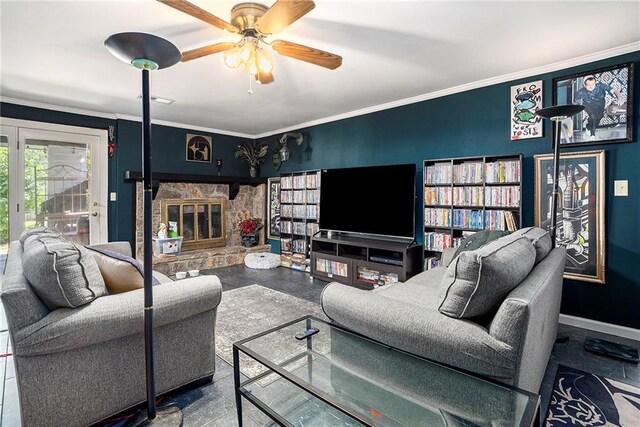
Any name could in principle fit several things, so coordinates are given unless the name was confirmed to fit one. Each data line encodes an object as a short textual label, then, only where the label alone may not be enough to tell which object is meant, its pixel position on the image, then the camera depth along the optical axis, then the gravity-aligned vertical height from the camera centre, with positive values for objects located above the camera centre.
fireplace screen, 5.16 -0.23
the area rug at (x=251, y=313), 2.34 -1.02
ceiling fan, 1.71 +1.06
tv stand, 3.61 -0.66
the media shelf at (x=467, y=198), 3.07 +0.07
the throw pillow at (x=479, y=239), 2.69 -0.29
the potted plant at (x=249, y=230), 5.64 -0.42
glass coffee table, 1.13 -0.74
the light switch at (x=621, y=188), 2.62 +0.14
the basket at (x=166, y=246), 4.75 -0.59
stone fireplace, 4.81 -0.19
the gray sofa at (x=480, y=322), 1.14 -0.48
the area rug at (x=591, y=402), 1.62 -1.08
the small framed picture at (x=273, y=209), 5.70 -0.05
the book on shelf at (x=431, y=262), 3.57 -0.64
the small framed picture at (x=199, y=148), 5.38 +0.99
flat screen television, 3.69 +0.07
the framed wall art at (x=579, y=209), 2.73 -0.03
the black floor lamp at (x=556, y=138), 2.31 +0.55
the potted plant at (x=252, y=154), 5.82 +0.95
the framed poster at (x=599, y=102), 2.60 +0.86
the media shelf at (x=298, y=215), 4.89 -0.15
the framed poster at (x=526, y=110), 3.03 +0.92
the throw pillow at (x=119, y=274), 1.74 -0.37
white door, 3.89 +0.35
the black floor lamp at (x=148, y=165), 1.34 +0.20
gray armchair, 1.35 -0.68
